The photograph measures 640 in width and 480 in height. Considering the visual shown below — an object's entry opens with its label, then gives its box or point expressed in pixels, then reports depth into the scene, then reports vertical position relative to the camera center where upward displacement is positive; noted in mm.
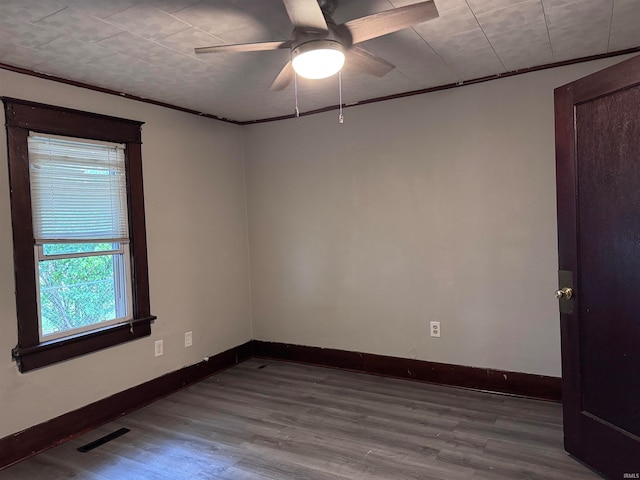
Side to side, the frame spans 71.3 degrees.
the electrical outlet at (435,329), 3501 -823
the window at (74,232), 2643 +53
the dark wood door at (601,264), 2055 -227
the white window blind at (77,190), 2748 +326
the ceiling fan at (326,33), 1666 +805
